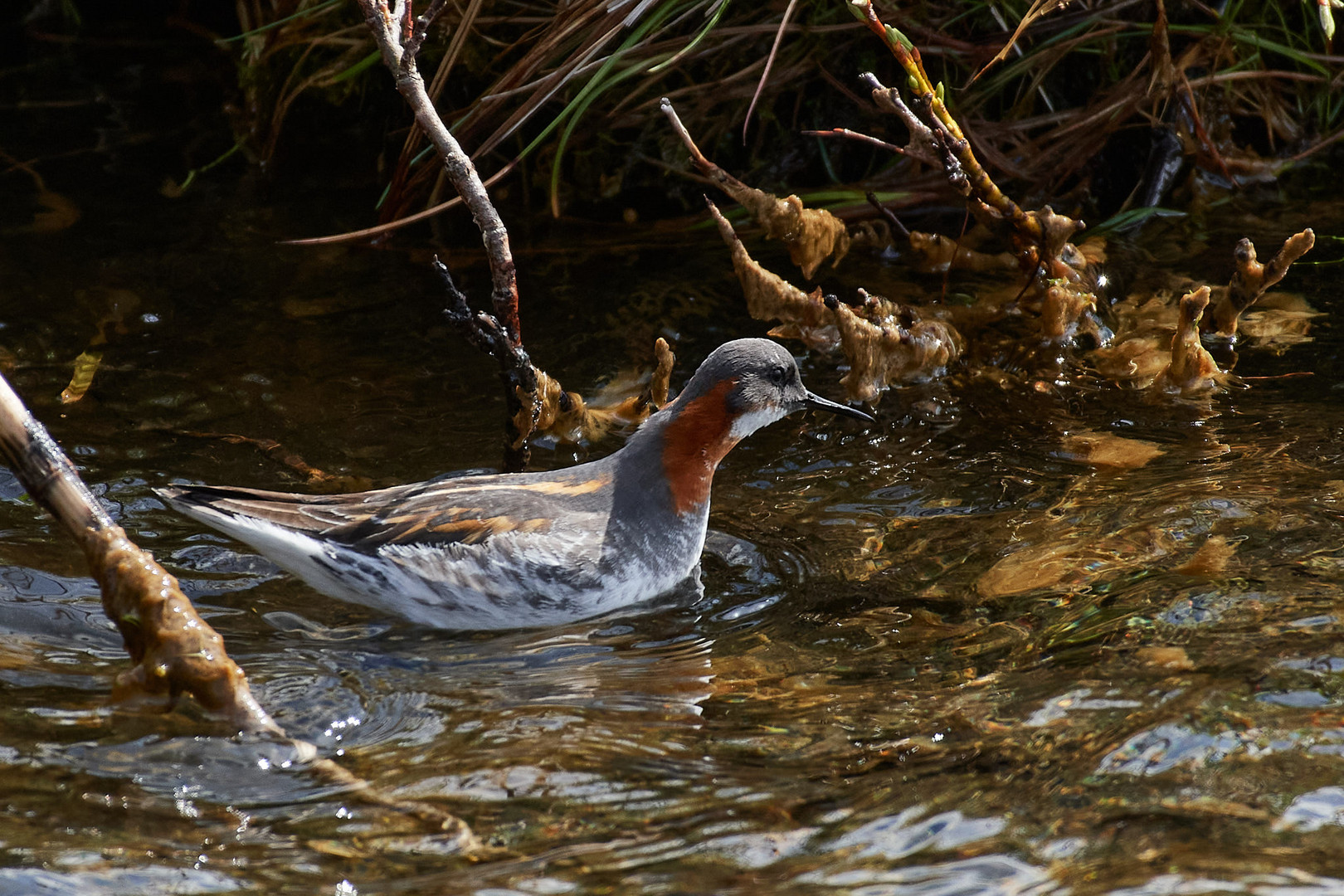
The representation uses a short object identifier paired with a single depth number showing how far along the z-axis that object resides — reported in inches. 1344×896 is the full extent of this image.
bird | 341.7
